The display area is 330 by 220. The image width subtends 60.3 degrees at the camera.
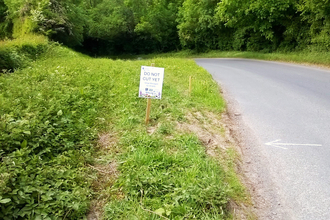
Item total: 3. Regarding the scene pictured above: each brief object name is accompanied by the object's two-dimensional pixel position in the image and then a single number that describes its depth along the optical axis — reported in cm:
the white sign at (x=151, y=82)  548
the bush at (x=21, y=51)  965
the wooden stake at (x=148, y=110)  562
